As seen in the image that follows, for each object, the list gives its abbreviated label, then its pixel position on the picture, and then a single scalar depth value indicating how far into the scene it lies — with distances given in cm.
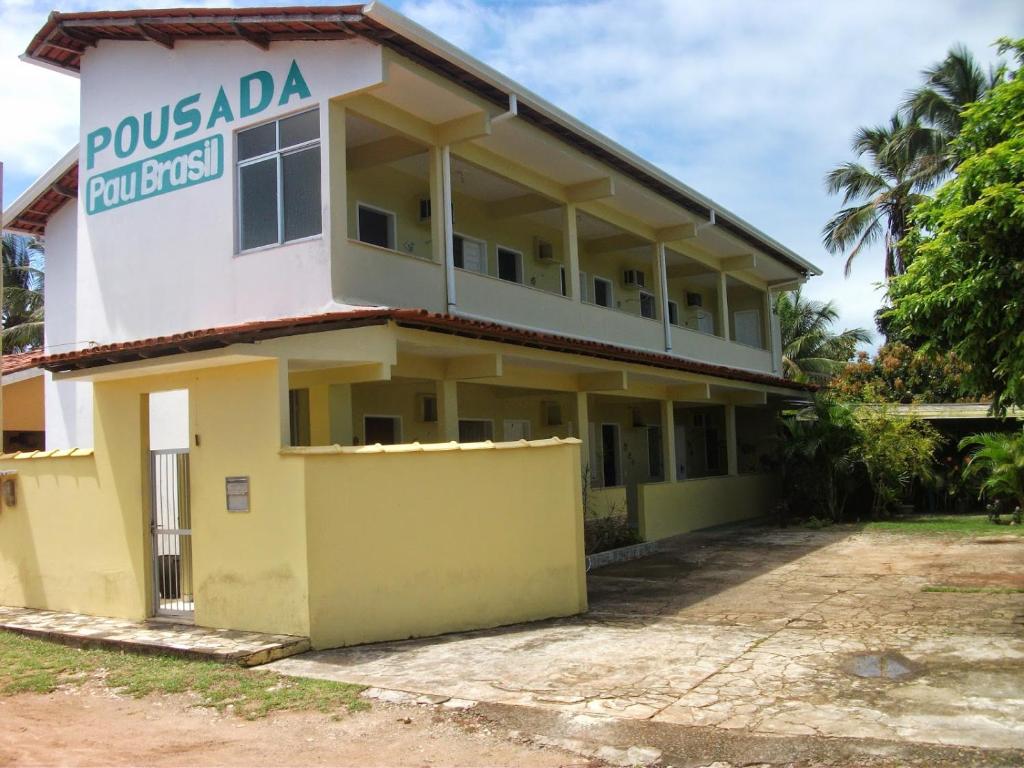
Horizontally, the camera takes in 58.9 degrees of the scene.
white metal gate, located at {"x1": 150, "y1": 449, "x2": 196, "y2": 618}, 940
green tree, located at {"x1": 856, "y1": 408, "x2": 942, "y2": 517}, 1867
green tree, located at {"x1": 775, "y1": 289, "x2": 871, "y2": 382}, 3741
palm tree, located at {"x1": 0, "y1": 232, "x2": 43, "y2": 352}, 3266
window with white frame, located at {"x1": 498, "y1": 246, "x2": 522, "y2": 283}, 1639
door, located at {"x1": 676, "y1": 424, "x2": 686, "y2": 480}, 2255
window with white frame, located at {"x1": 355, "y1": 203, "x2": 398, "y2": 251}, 1332
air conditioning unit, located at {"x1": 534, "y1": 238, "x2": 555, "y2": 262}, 1722
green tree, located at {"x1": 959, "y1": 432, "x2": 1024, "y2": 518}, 1772
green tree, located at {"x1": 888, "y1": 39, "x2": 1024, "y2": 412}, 742
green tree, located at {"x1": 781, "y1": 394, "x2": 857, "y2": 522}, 1875
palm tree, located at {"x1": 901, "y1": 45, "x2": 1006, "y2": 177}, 2633
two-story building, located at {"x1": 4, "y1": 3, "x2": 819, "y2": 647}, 989
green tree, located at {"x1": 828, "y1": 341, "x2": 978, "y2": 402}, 3067
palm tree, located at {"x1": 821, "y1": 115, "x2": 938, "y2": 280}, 2700
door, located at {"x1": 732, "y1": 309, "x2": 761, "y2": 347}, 2475
